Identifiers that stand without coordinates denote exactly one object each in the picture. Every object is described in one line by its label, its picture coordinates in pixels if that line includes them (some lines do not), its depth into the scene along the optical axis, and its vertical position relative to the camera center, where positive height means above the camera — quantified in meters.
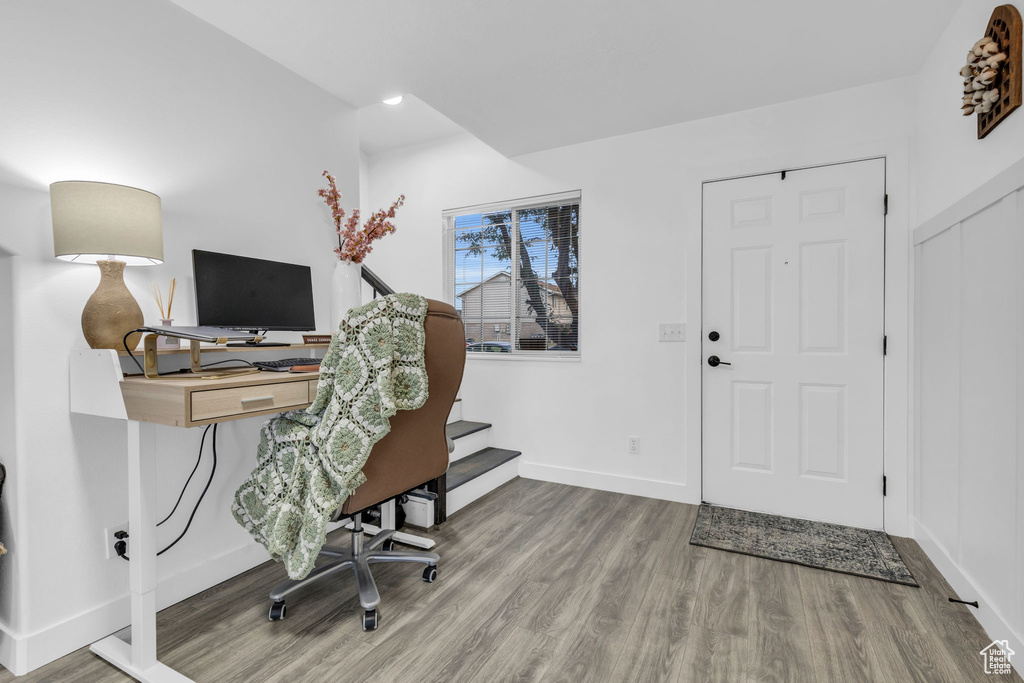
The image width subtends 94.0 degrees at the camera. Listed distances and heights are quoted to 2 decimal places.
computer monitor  1.76 +0.16
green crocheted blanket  1.45 -0.28
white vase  2.26 +0.21
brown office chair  1.62 -0.46
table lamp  1.38 +0.29
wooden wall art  1.45 +0.82
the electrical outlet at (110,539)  1.63 -0.70
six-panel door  2.46 -0.08
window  3.27 +0.41
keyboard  1.68 -0.11
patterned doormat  2.07 -1.04
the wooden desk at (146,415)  1.29 -0.23
